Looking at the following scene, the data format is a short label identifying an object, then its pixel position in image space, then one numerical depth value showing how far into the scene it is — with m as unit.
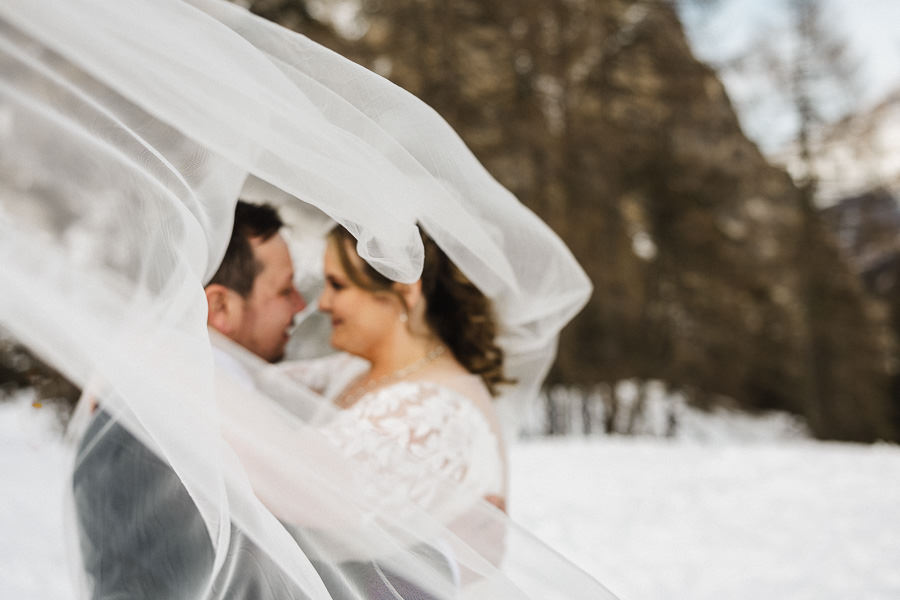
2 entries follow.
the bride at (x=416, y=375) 1.26
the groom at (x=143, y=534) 0.97
